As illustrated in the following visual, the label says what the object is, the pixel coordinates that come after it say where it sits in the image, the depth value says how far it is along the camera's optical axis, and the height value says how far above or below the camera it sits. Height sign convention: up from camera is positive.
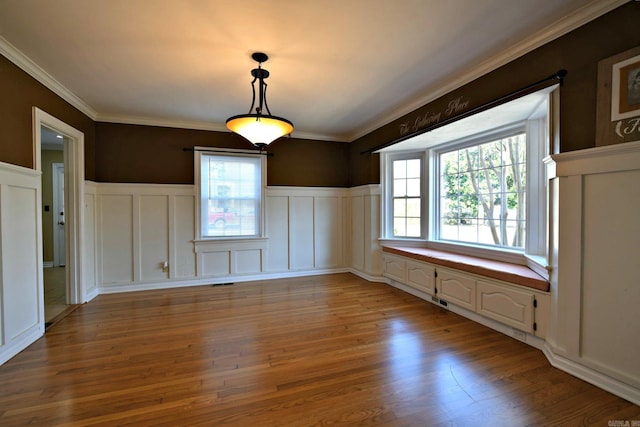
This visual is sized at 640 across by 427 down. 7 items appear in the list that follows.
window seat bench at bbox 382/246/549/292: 2.52 -0.61
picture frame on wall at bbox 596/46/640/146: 1.79 +0.72
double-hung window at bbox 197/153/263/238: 4.68 +0.26
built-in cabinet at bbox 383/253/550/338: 2.48 -0.90
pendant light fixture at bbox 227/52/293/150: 2.50 +0.77
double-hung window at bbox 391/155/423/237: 4.53 +0.23
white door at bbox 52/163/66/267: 6.05 -0.18
